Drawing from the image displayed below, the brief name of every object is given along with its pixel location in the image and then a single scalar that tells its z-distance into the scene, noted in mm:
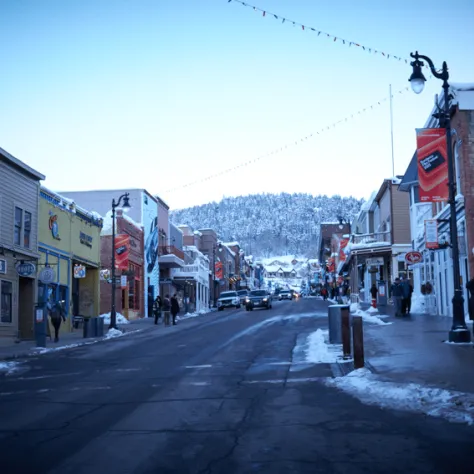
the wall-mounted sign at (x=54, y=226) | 33969
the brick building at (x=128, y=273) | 48562
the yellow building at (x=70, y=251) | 33625
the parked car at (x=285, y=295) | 87125
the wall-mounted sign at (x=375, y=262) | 43094
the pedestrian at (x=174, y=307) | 40188
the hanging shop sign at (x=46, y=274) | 26047
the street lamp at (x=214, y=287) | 95088
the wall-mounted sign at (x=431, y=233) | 27531
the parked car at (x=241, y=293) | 68375
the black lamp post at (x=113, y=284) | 33094
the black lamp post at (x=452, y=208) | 17078
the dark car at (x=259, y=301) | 51312
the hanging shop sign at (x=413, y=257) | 32250
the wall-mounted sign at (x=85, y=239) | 39197
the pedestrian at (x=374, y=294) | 38469
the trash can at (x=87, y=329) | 29688
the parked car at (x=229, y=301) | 61631
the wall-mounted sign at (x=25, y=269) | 27734
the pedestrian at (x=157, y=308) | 42234
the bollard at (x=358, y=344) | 13086
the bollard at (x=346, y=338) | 15491
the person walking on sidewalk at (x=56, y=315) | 27328
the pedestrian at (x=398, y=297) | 31219
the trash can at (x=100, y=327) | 30328
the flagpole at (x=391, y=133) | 49331
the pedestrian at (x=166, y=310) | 39875
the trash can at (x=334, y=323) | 18266
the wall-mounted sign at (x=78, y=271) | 36312
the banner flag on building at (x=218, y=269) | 77419
